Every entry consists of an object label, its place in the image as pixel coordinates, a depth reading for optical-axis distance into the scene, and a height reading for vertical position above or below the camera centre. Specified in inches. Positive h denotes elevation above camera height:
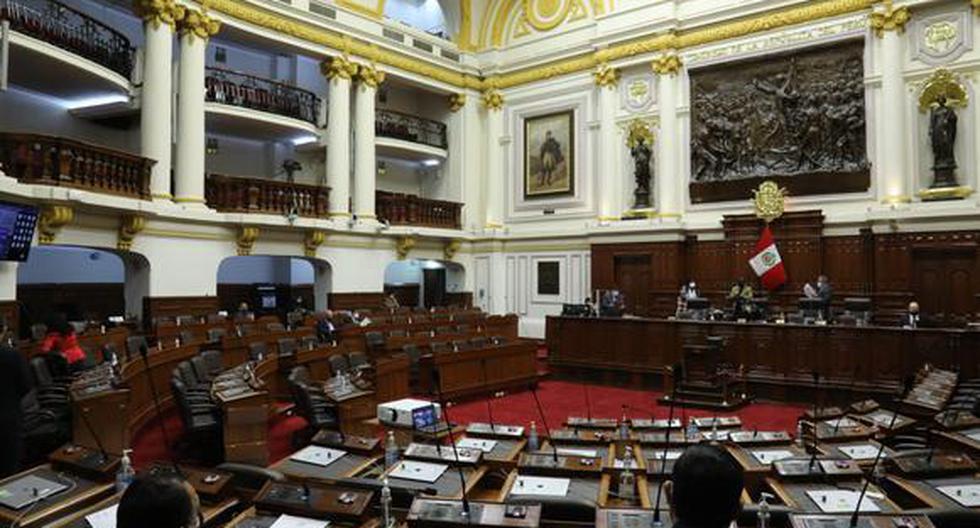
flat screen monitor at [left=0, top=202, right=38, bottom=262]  305.3 +24.4
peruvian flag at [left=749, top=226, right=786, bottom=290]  501.0 +13.2
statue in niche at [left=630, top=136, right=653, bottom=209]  587.2 +98.2
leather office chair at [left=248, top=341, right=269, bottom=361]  329.1 -34.6
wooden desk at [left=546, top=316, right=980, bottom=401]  346.6 -40.6
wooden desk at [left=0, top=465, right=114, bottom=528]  106.4 -37.3
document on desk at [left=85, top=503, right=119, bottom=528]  102.2 -36.8
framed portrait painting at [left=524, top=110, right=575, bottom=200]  649.0 +124.8
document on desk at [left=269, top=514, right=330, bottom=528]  107.7 -39.1
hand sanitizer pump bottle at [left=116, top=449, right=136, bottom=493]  120.3 -35.7
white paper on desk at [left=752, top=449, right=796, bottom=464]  151.1 -40.5
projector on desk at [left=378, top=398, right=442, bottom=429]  205.5 -41.8
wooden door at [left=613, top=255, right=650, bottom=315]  579.2 +0.8
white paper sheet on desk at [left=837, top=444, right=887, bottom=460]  158.4 -41.6
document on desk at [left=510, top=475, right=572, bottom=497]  129.1 -40.8
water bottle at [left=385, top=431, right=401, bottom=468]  151.8 -39.8
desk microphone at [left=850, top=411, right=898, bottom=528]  102.5 -36.5
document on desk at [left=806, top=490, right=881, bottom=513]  117.5 -40.1
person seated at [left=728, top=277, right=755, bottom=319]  428.5 -12.4
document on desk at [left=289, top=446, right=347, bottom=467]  153.6 -41.0
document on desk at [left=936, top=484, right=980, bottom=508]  118.0 -39.2
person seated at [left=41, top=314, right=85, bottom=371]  244.4 -23.1
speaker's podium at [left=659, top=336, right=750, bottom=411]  366.6 -57.0
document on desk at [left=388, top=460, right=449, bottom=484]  138.3 -40.3
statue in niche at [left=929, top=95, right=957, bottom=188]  457.1 +95.0
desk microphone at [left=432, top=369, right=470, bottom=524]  108.7 -37.3
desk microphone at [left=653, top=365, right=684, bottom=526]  138.9 -39.7
